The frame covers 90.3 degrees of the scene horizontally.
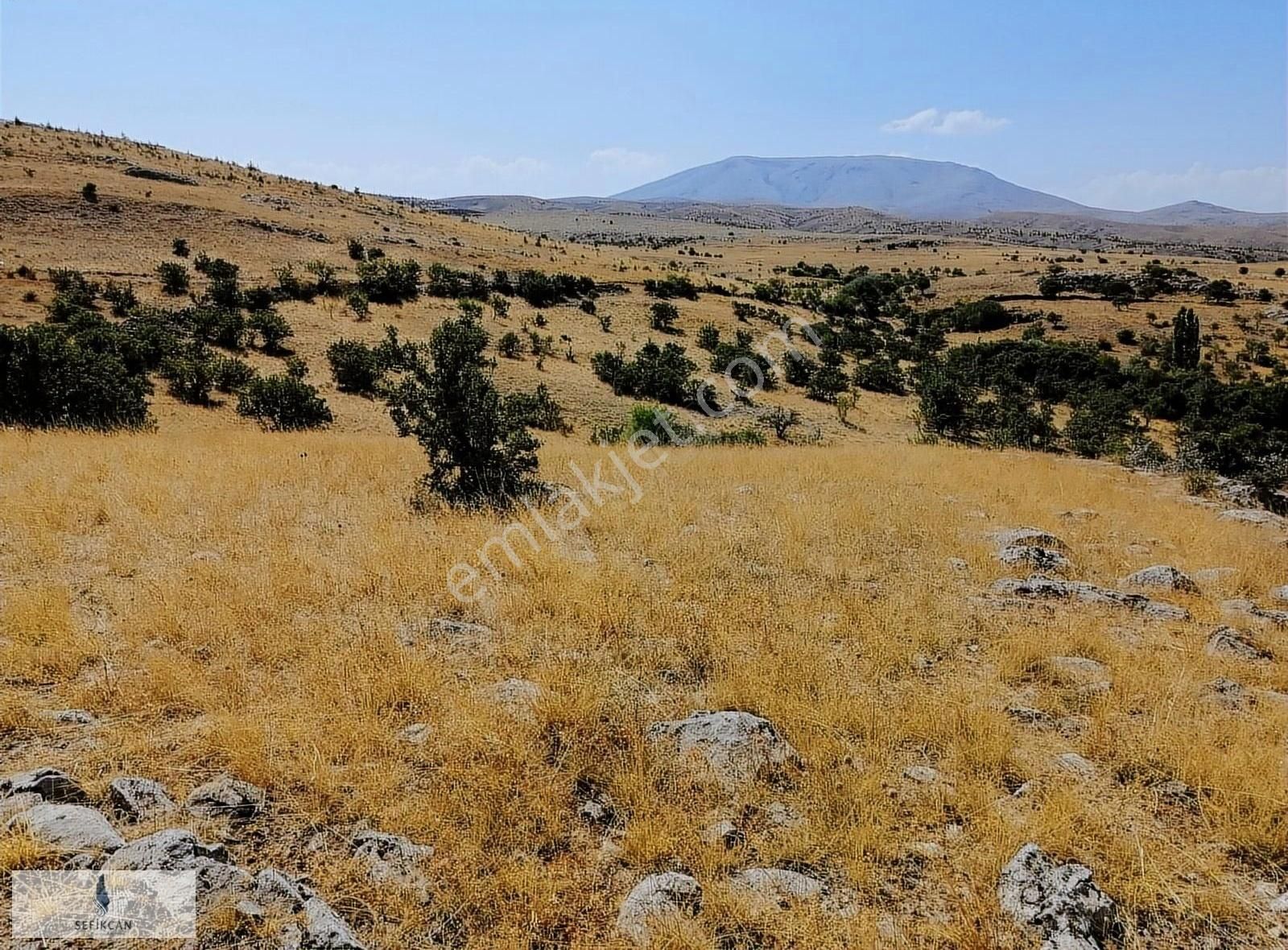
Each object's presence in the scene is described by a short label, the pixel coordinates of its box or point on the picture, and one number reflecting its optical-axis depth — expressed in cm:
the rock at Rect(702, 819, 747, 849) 287
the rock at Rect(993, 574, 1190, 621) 548
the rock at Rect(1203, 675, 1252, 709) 406
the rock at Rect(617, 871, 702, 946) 242
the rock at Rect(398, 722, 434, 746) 341
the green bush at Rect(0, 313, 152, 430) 1163
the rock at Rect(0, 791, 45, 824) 262
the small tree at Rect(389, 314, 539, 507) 816
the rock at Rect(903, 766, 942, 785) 331
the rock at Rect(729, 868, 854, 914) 258
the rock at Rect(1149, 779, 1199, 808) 323
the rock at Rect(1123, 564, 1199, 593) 596
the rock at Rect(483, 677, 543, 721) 363
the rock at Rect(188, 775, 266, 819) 284
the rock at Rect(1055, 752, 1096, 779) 342
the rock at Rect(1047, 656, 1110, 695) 425
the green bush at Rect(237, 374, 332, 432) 1522
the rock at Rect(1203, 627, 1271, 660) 470
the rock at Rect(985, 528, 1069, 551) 694
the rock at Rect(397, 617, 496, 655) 445
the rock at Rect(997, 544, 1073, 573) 643
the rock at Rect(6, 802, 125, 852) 247
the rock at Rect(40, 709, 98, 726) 337
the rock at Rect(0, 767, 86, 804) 275
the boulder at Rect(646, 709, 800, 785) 330
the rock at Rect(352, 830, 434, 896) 257
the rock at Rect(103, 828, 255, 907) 234
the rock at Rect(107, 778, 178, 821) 276
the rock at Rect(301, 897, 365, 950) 220
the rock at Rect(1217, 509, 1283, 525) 859
